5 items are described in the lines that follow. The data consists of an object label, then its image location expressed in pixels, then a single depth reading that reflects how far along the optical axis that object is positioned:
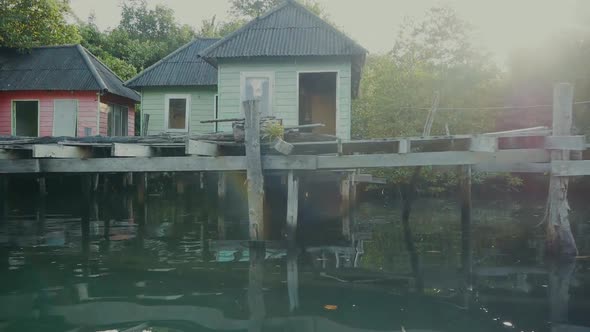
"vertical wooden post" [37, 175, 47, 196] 19.64
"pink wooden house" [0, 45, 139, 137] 19.19
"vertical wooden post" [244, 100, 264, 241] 9.52
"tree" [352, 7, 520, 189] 22.64
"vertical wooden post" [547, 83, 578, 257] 9.47
